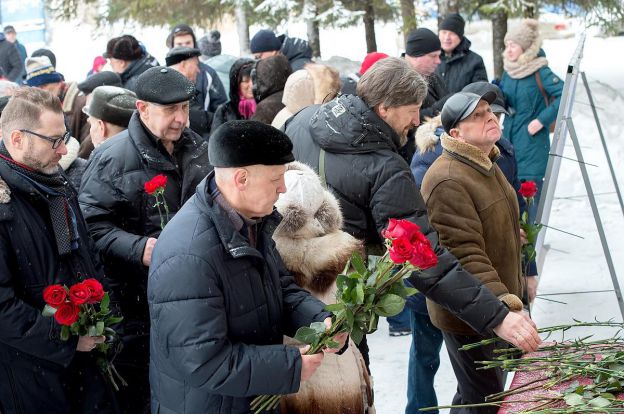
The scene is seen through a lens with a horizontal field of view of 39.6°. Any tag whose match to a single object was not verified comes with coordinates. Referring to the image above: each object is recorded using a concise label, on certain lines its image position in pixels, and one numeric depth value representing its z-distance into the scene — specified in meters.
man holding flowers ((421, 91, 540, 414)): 4.08
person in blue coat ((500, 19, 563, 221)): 8.41
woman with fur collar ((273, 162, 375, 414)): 3.33
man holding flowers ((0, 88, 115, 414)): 3.39
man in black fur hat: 2.78
